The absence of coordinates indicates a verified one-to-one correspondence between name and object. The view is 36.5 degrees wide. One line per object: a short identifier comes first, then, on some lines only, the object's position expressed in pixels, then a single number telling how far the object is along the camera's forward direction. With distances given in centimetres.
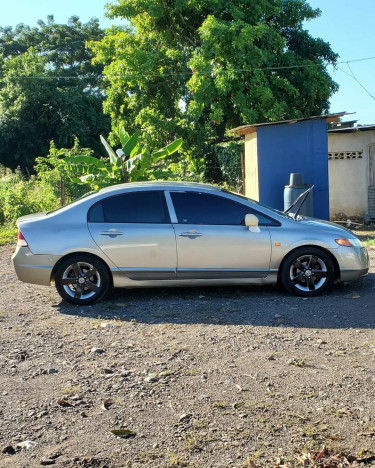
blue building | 1397
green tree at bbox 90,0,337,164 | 2147
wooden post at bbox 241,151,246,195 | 1588
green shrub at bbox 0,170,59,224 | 1653
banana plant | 1343
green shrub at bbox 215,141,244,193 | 2039
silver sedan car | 733
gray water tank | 1305
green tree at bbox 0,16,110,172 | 3925
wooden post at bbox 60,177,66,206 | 1565
